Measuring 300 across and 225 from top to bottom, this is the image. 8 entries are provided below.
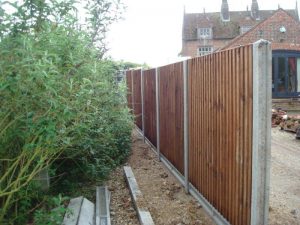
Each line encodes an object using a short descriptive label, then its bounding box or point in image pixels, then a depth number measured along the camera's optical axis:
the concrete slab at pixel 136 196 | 3.19
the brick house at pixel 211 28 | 34.24
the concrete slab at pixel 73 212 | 2.83
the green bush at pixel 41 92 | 1.96
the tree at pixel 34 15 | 2.06
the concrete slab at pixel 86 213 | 2.93
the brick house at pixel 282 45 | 14.69
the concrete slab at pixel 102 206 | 3.16
